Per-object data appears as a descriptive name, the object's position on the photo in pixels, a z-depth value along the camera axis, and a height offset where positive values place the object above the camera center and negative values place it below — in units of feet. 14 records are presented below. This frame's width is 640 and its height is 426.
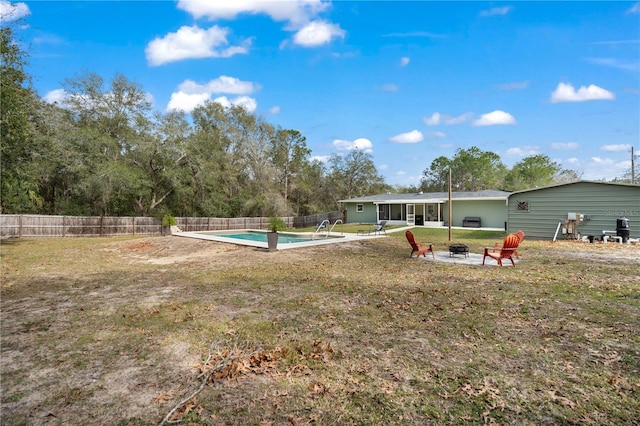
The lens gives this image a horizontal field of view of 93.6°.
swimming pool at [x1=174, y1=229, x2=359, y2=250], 39.28 -4.16
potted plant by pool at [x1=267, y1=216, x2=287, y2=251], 34.22 -3.11
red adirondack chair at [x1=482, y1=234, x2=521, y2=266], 24.41 -2.82
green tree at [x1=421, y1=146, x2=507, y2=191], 140.41 +20.09
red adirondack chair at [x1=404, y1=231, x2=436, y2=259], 28.89 -3.44
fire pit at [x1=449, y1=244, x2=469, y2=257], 28.63 -3.49
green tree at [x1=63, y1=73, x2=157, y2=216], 61.57 +17.19
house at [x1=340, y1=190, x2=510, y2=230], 69.77 +1.03
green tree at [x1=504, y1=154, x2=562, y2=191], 128.47 +17.84
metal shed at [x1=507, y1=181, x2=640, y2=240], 40.52 +0.41
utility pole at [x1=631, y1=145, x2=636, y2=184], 103.64 +15.45
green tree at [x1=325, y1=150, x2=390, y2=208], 123.62 +16.92
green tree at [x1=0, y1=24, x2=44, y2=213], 32.01 +10.58
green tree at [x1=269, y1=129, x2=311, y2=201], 103.40 +20.60
